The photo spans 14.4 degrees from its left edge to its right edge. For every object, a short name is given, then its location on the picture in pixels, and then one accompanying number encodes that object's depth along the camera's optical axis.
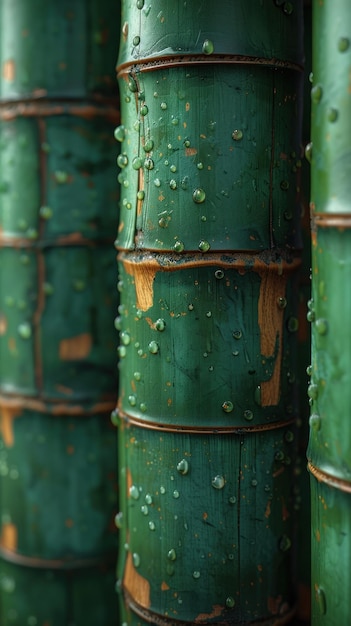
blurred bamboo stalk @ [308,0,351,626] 0.52
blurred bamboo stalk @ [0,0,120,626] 0.70
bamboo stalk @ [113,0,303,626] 0.57
